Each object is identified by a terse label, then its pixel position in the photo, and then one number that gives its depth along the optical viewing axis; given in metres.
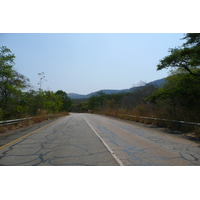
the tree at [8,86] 17.38
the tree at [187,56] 15.19
